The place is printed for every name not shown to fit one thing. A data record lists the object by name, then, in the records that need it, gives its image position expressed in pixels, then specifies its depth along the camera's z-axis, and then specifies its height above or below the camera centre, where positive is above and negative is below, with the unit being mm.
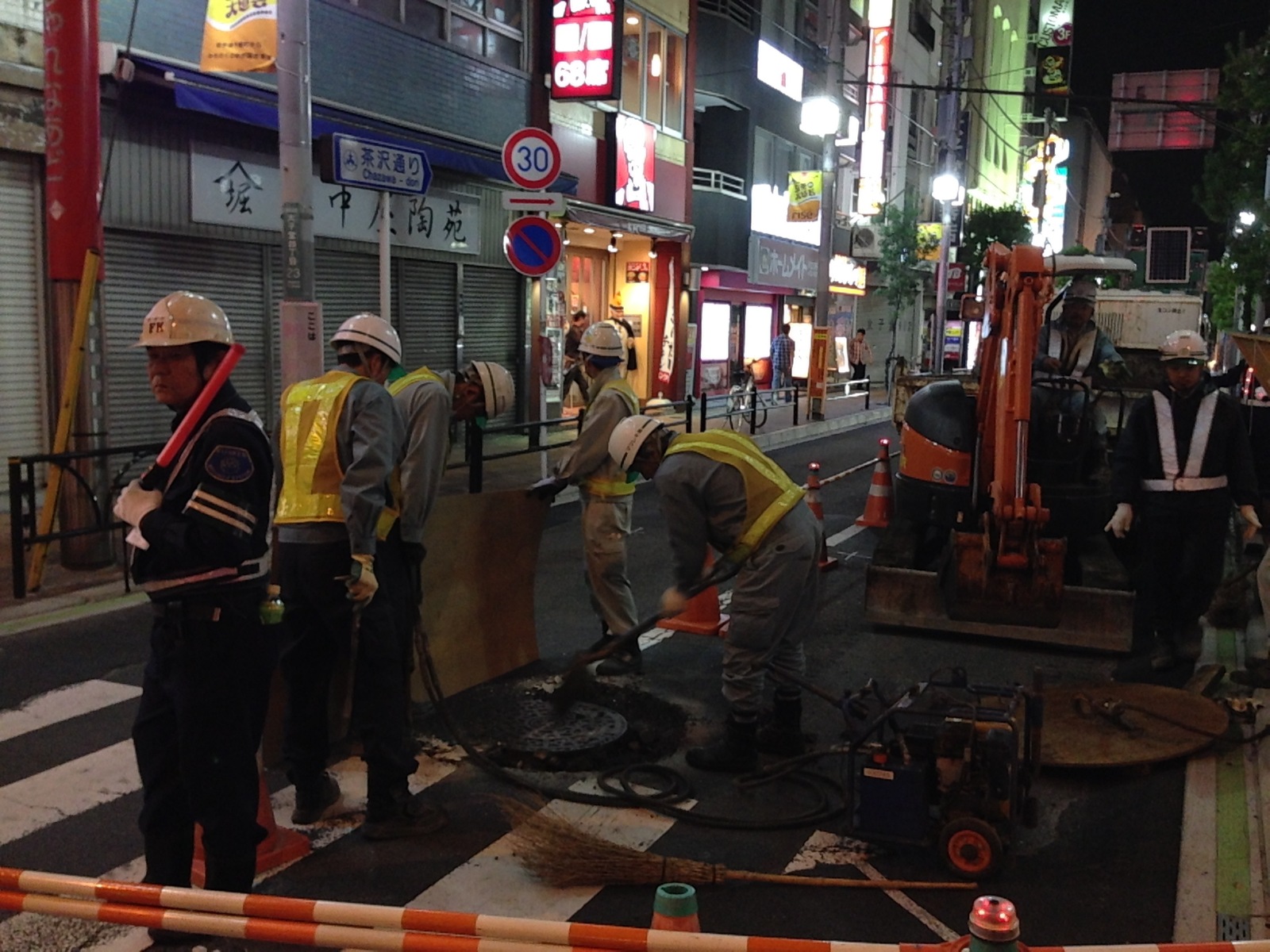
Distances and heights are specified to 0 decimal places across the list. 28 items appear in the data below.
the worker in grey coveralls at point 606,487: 6715 -917
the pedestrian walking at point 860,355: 31422 -423
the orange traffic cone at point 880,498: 11711 -1656
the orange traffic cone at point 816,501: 9781 -1490
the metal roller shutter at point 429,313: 16219 +282
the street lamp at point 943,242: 33125 +3174
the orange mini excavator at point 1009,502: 7227 -1107
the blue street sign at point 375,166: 9352 +1425
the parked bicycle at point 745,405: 18766 -1240
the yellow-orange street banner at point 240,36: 10047 +2652
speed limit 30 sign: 11797 +1861
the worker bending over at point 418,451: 4895 -535
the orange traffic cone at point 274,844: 4293 -2007
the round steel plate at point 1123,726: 5250 -1870
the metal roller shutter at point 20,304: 10805 +185
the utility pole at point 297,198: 8812 +1040
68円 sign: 17734 +4569
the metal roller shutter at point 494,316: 17828 +283
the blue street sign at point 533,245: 11586 +920
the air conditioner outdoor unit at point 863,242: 34438 +3059
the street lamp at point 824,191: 22703 +3192
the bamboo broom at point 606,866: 4102 -1954
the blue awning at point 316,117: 11273 +2454
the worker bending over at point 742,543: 5191 -958
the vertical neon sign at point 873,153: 34469 +5763
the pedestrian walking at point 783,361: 28188 -553
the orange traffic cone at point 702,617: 7660 -1920
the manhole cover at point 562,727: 5590 -2032
